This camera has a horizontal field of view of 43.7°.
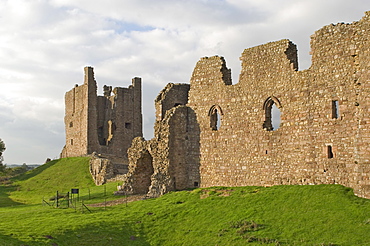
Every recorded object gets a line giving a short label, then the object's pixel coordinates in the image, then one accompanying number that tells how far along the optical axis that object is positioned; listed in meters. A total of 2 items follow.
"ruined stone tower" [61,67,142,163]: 55.75
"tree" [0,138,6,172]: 50.97
